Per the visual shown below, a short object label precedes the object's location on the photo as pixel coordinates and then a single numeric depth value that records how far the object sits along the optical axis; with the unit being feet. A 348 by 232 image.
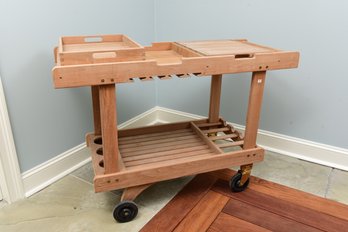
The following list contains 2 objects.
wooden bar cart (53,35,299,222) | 3.00
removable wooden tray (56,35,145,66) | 2.97
